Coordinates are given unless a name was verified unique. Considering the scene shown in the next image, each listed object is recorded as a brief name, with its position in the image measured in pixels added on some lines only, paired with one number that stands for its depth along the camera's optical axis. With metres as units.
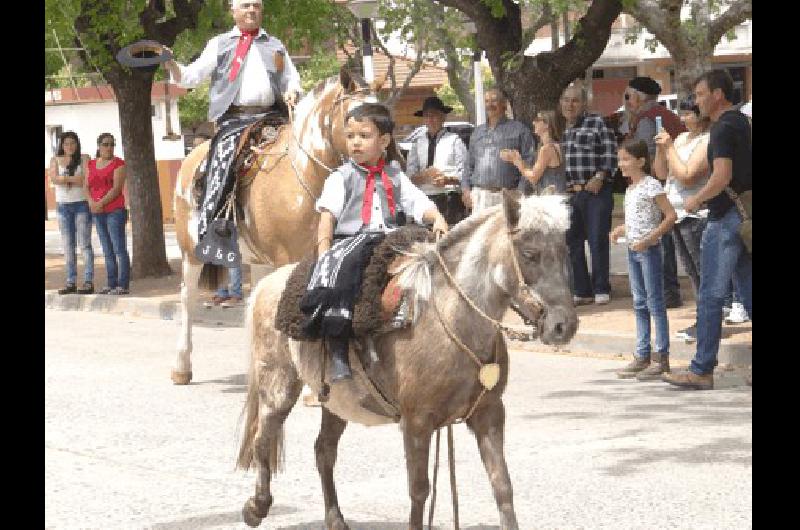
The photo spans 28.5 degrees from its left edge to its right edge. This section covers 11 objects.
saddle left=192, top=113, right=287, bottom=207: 11.56
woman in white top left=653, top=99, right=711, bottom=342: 12.09
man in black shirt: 11.03
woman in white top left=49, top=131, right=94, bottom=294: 19.94
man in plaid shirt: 15.55
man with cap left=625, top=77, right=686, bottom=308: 15.48
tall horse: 11.06
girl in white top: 11.91
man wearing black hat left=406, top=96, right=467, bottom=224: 16.11
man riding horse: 11.63
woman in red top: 19.69
